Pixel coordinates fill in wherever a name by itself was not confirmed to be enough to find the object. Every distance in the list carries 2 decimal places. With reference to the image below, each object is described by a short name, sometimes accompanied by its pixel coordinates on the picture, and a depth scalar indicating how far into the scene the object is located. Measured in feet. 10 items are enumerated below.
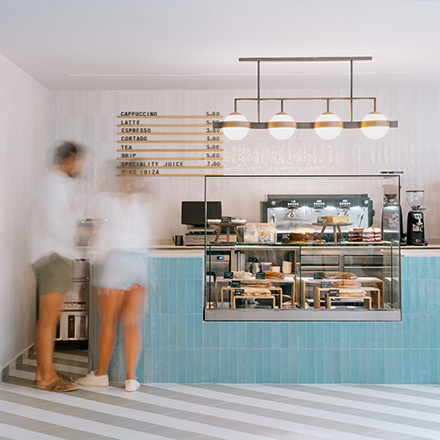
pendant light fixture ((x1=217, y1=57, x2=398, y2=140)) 14.16
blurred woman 13.24
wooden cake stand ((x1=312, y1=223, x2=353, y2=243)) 13.55
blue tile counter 13.96
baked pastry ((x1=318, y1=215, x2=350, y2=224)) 13.55
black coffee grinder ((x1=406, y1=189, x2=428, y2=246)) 19.45
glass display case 13.53
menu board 21.11
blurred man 13.29
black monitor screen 20.26
